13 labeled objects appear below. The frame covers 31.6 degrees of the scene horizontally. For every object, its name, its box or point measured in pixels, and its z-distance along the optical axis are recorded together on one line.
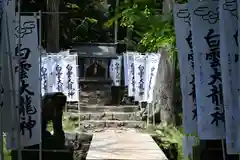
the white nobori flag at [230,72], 3.19
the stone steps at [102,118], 13.06
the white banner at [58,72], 12.38
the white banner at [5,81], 3.66
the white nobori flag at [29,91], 4.97
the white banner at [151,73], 12.59
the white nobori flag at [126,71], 16.22
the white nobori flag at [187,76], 4.30
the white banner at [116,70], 18.91
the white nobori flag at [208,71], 3.77
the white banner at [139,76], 13.41
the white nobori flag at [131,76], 13.80
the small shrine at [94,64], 20.80
